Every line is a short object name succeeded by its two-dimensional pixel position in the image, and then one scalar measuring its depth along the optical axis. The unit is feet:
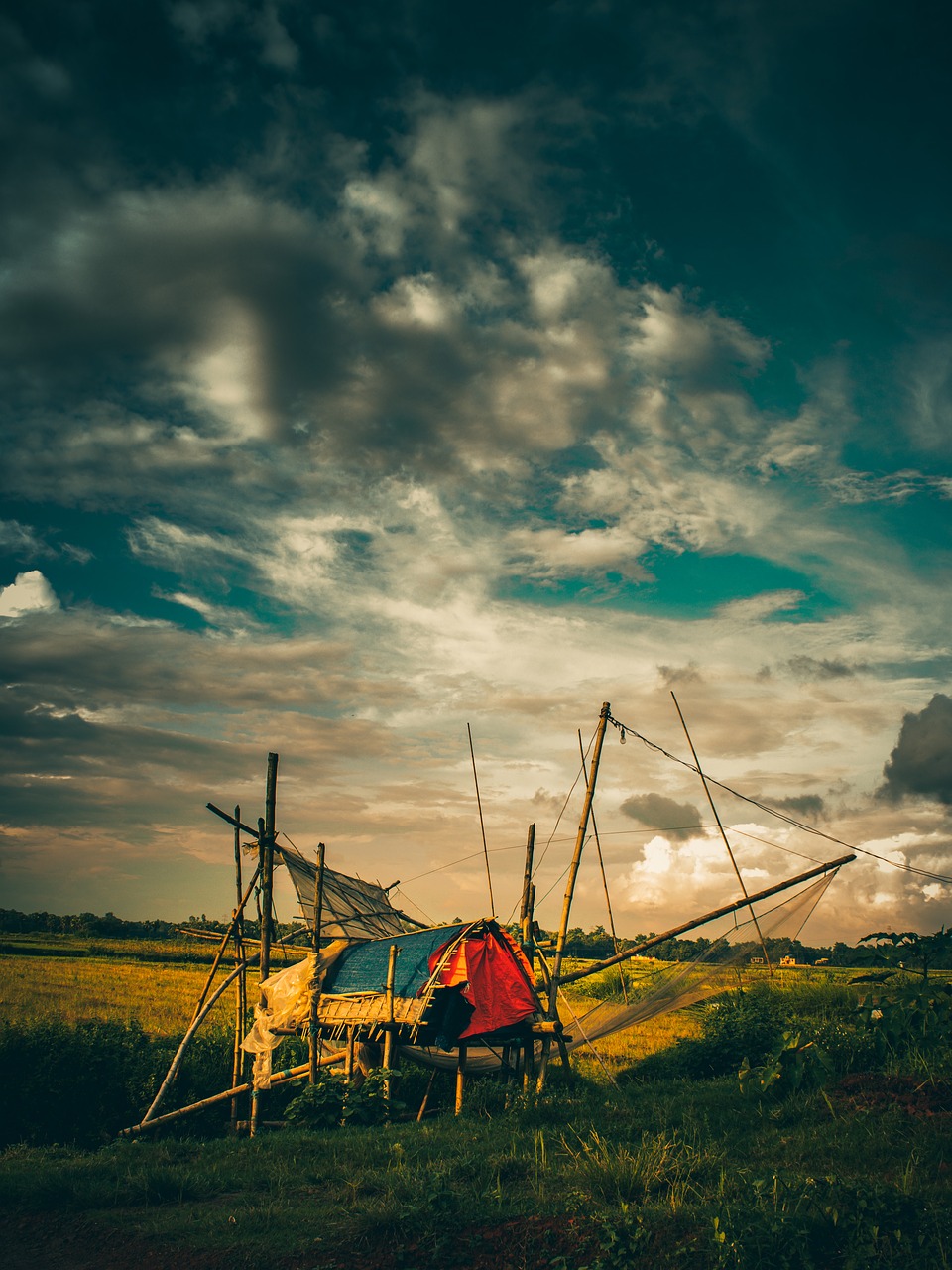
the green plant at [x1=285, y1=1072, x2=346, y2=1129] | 38.45
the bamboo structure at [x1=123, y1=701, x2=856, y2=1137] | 40.93
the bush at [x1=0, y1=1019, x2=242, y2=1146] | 45.75
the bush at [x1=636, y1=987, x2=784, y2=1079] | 48.78
